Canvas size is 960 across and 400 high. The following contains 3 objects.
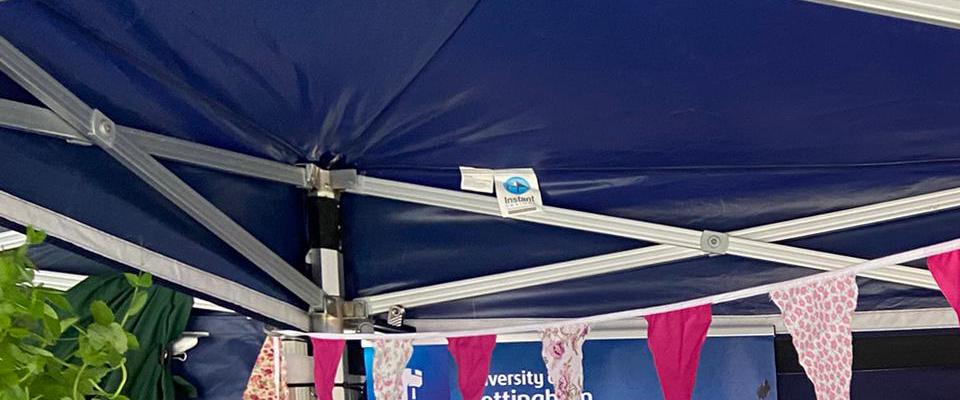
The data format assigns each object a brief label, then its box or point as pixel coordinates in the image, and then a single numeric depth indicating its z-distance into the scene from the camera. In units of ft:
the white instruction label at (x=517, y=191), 8.37
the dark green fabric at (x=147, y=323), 9.14
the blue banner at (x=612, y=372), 10.91
